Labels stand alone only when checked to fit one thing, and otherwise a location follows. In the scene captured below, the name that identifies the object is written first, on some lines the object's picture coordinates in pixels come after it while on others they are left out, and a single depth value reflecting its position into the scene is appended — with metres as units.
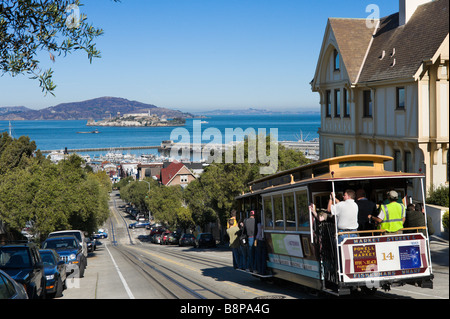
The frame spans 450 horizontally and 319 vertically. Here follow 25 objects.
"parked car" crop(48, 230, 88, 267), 25.15
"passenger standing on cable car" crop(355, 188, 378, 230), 11.44
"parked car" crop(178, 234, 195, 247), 49.59
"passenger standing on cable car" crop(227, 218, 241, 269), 16.98
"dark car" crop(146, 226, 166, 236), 72.69
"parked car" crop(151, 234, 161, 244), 60.97
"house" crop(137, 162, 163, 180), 140.26
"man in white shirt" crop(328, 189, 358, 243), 10.91
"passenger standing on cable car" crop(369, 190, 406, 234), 11.12
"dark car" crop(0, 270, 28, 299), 9.08
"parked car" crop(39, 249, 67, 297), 14.69
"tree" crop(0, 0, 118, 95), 11.36
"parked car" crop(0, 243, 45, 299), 12.36
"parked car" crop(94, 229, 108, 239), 72.85
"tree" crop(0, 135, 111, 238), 34.00
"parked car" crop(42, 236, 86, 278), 20.27
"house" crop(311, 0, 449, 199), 25.05
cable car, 10.85
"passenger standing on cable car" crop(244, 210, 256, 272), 15.92
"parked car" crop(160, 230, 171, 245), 58.05
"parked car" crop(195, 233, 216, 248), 44.50
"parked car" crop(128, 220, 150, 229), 90.81
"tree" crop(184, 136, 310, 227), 35.69
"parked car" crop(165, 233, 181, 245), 56.22
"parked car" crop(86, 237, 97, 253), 38.41
